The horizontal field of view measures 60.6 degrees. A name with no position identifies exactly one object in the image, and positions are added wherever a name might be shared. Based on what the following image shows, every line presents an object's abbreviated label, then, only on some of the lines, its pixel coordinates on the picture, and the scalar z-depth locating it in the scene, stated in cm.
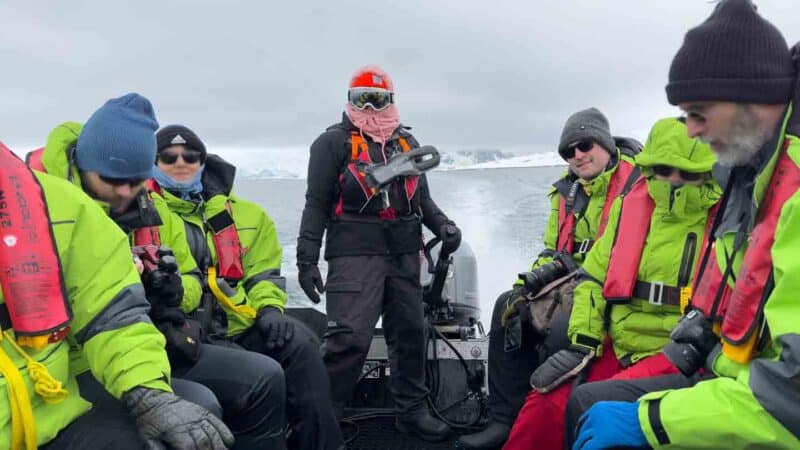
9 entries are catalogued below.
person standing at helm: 322
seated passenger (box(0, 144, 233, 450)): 157
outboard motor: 379
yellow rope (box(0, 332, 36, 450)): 153
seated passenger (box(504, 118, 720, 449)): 232
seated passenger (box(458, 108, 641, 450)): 301
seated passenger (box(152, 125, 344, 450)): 276
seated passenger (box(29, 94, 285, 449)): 204
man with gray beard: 131
